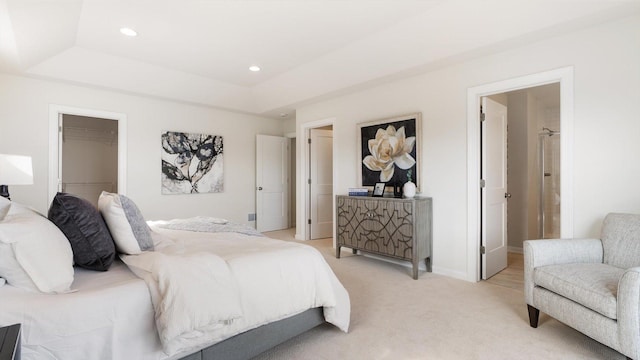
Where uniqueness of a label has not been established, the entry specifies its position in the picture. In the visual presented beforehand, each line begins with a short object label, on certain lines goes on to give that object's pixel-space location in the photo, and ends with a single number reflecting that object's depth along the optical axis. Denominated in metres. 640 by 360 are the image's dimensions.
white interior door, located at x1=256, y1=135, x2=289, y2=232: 5.93
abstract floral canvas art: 4.86
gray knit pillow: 1.79
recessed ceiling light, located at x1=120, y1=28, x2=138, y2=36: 3.20
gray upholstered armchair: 1.59
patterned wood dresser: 3.29
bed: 1.21
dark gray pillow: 1.60
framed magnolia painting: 3.66
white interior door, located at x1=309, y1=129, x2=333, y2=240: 5.45
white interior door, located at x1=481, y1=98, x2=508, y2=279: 3.24
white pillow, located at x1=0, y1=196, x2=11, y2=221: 1.51
